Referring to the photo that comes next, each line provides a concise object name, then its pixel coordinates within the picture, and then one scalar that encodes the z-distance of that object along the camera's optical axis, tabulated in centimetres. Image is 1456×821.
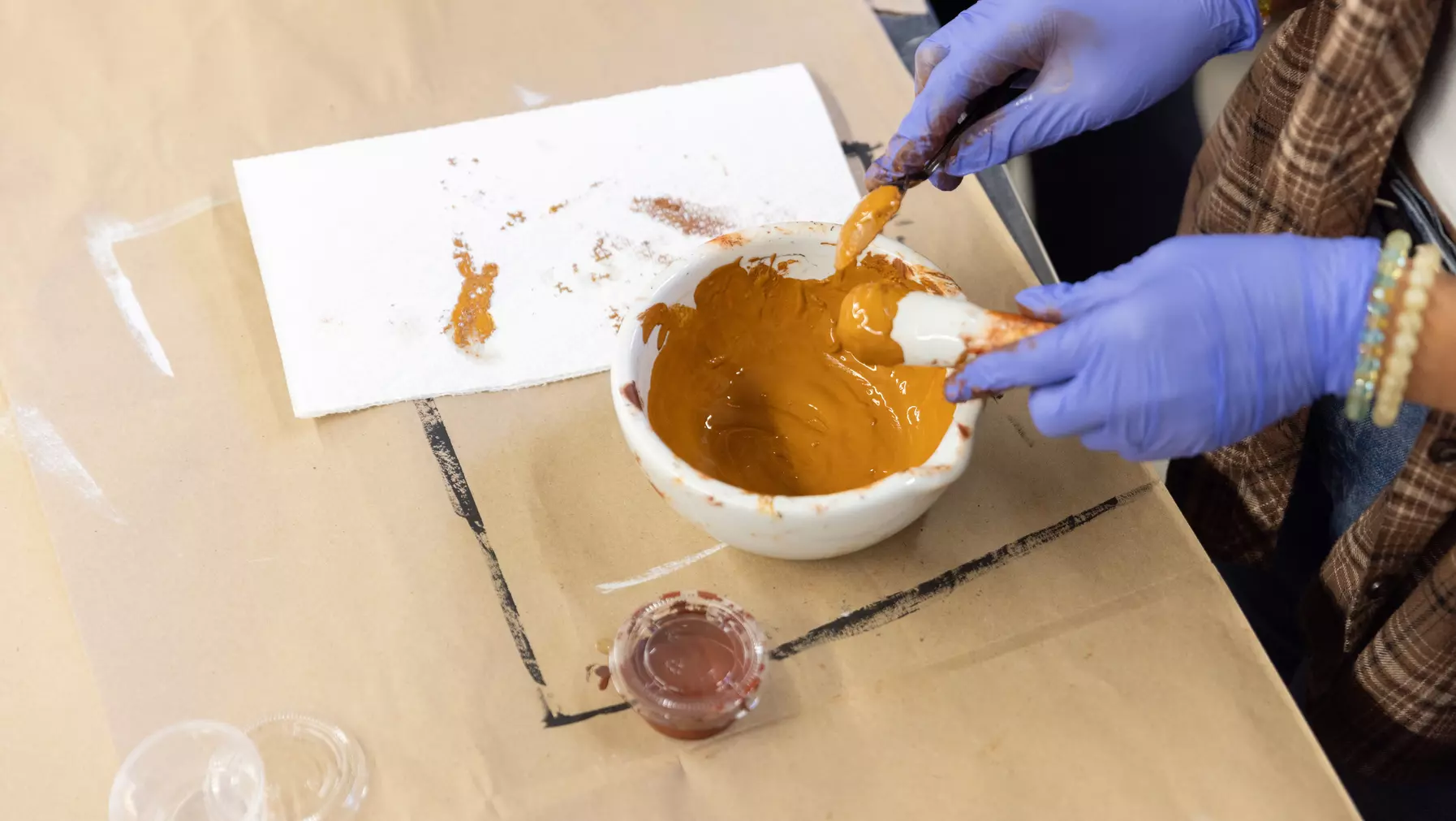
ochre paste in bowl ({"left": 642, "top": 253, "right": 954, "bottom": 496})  100
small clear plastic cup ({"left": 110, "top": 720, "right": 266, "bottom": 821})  86
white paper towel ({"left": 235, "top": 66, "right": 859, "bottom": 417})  113
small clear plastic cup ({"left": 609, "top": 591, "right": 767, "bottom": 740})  89
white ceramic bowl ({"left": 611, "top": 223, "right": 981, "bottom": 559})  86
